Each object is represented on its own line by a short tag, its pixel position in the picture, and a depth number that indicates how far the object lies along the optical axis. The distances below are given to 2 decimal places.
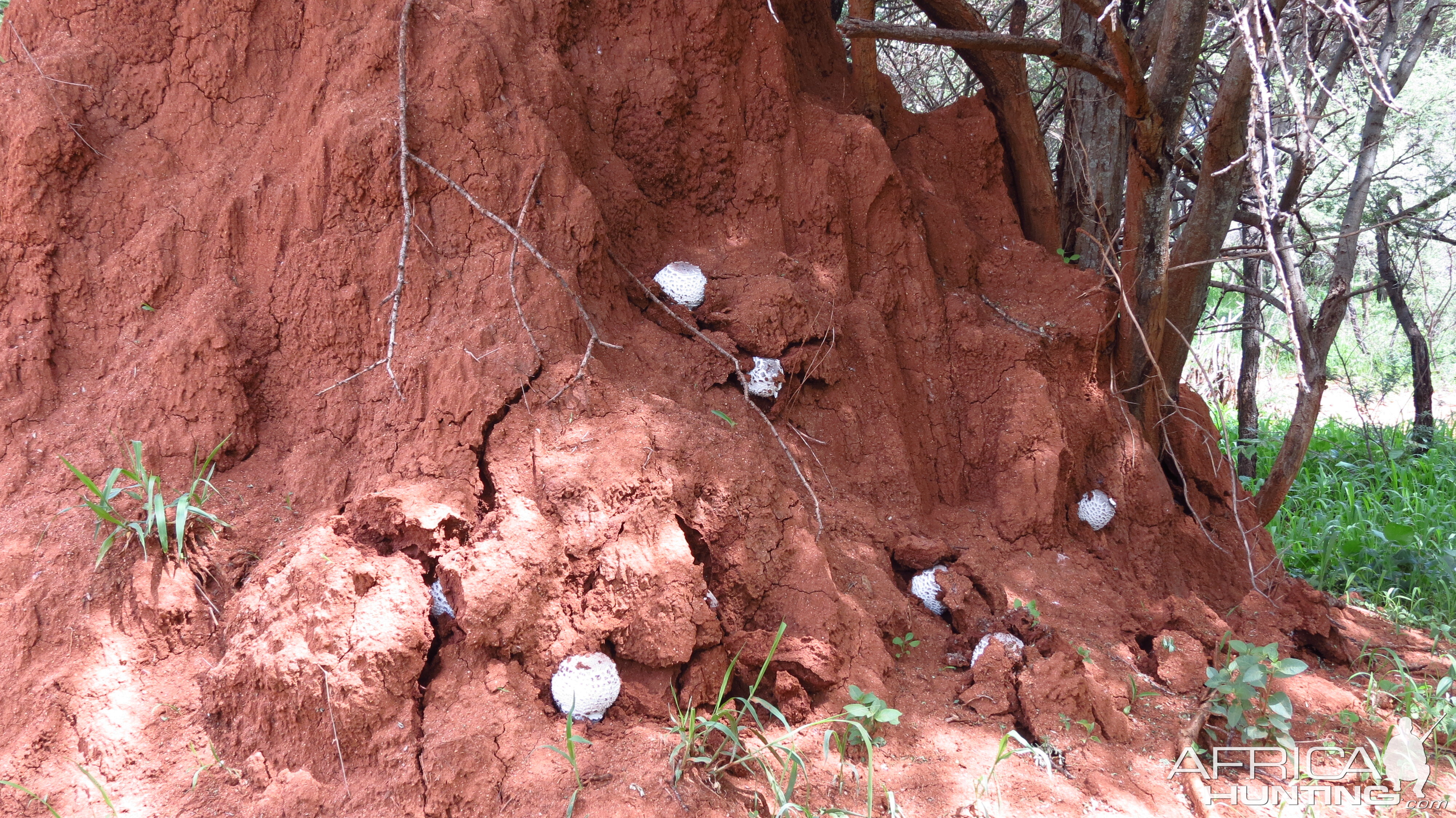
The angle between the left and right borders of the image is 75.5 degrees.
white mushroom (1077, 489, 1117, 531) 3.63
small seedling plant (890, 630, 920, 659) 2.96
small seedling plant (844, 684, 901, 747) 2.45
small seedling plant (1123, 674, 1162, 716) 2.89
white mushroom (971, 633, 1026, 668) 2.88
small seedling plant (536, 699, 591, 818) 2.17
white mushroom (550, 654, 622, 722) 2.39
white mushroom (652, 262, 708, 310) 3.26
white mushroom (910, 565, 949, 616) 3.14
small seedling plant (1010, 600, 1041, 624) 3.05
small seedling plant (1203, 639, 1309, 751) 2.65
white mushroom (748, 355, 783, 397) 3.19
